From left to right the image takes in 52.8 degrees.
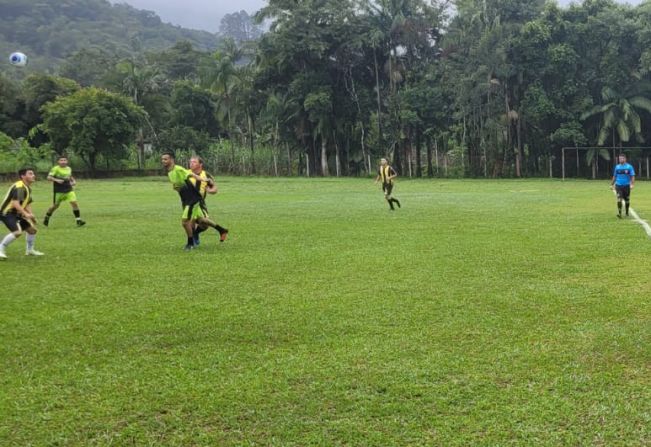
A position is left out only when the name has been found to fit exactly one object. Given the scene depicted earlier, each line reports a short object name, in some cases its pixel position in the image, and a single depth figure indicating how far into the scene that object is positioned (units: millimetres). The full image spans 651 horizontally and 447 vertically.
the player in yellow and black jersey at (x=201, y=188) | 12109
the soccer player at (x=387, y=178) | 20531
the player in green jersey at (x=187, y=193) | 11867
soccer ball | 18016
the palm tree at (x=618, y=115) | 44469
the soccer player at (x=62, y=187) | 16766
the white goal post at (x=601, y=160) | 46281
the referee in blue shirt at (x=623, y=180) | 16562
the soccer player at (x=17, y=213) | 11037
